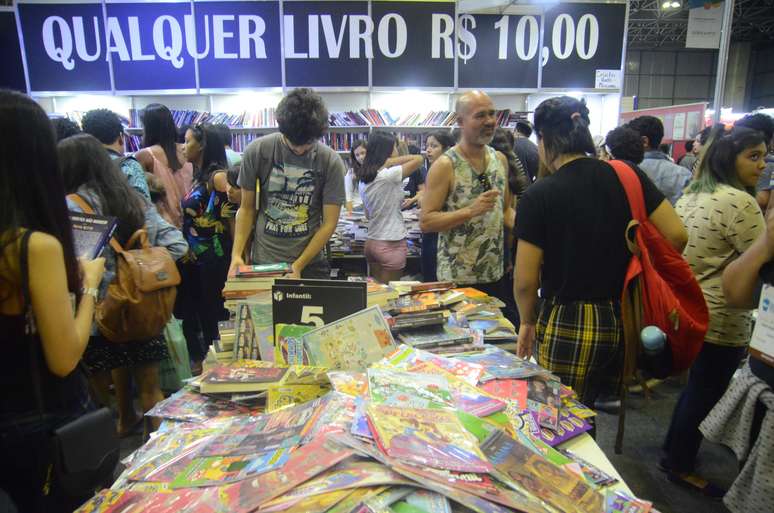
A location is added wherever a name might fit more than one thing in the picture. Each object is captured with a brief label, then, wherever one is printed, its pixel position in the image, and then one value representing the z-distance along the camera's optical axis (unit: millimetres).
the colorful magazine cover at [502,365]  1308
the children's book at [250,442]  950
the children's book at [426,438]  815
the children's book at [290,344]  1367
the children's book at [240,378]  1238
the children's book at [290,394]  1190
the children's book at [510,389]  1192
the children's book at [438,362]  1277
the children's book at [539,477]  814
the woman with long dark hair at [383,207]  3463
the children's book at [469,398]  1067
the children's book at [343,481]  746
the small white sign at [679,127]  5227
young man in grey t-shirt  2219
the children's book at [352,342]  1314
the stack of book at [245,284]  1614
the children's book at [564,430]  1141
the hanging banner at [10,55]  5922
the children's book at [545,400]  1184
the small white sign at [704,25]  4109
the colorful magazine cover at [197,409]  1209
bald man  2283
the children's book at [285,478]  764
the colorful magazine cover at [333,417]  922
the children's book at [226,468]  867
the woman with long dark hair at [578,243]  1562
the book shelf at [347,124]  6109
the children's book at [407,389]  1029
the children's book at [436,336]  1551
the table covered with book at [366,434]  770
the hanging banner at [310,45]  5629
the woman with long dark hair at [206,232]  3035
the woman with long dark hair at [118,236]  1998
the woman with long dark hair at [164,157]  3100
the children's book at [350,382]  1100
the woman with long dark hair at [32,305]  1100
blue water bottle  1496
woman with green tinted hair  2004
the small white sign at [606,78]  5898
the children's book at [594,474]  1005
